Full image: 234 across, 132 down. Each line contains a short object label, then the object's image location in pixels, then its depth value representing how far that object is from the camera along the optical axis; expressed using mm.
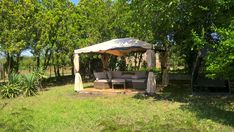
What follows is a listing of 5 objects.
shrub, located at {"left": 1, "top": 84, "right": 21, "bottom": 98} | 9448
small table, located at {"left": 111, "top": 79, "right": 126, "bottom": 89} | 10027
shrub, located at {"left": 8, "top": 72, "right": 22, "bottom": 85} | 9872
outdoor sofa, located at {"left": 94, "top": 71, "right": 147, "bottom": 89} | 9949
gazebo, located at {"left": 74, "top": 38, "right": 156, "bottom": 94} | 8903
